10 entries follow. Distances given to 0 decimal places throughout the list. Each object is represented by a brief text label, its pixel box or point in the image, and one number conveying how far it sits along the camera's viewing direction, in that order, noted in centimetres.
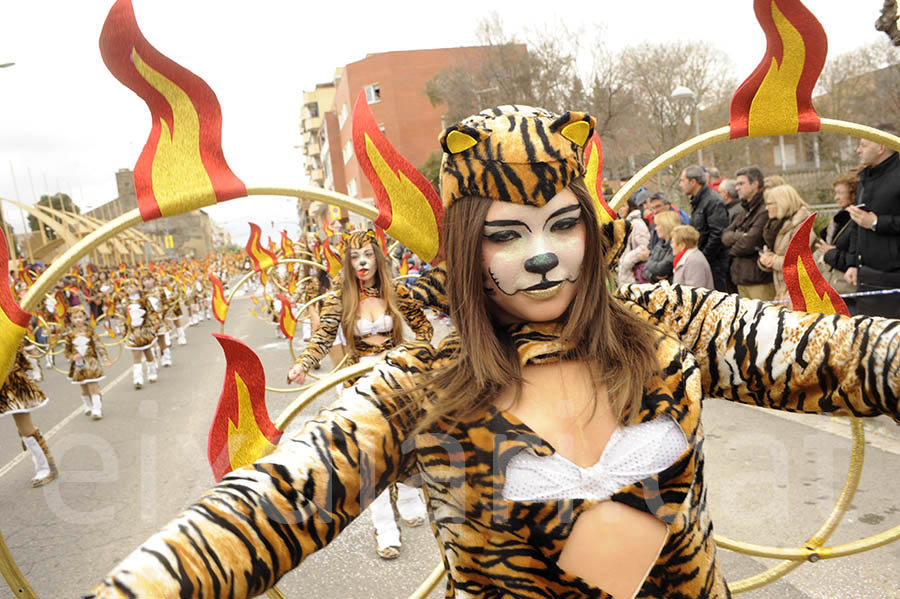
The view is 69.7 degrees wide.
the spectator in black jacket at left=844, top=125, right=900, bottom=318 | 448
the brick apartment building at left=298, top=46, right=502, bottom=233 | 3606
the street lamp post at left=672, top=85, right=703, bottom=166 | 1567
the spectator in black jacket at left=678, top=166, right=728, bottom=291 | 633
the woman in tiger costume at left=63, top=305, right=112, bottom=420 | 828
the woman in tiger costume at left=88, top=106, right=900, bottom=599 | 129
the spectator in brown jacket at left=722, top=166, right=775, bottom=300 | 583
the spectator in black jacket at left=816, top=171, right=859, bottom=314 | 514
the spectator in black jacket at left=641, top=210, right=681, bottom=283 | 613
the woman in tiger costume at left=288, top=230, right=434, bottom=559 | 431
